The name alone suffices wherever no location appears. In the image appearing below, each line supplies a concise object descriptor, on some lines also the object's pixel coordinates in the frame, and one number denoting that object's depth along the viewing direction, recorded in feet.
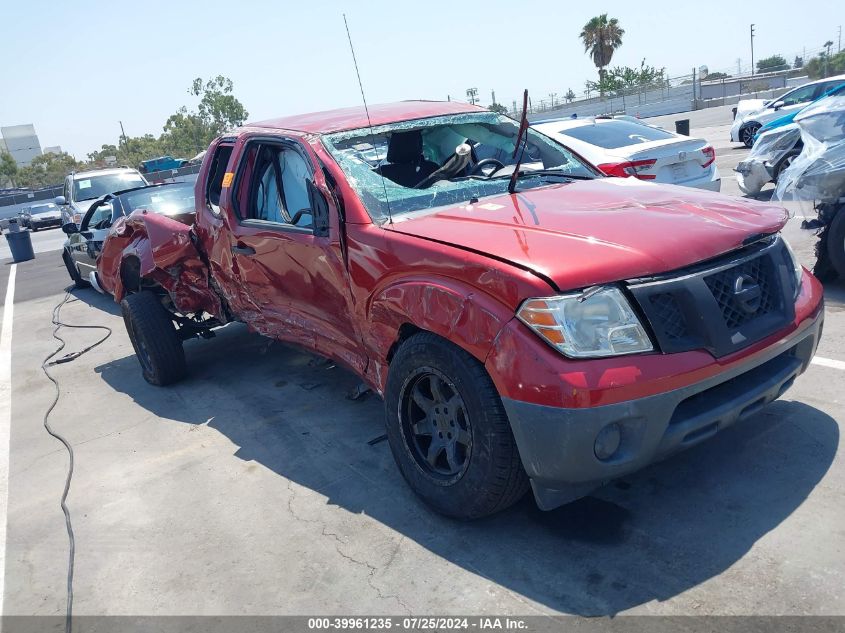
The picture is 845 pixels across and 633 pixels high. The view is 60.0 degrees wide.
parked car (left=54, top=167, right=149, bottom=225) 51.55
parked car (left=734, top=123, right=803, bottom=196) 28.91
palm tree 174.75
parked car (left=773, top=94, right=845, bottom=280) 18.24
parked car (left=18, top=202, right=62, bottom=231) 87.32
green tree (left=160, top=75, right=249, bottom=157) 199.41
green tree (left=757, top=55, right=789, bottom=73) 172.63
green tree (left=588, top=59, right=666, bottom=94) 168.45
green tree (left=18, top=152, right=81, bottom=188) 216.86
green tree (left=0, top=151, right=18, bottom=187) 233.14
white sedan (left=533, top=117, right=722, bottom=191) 24.35
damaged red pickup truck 9.02
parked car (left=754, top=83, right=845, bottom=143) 34.09
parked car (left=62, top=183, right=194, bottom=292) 28.86
